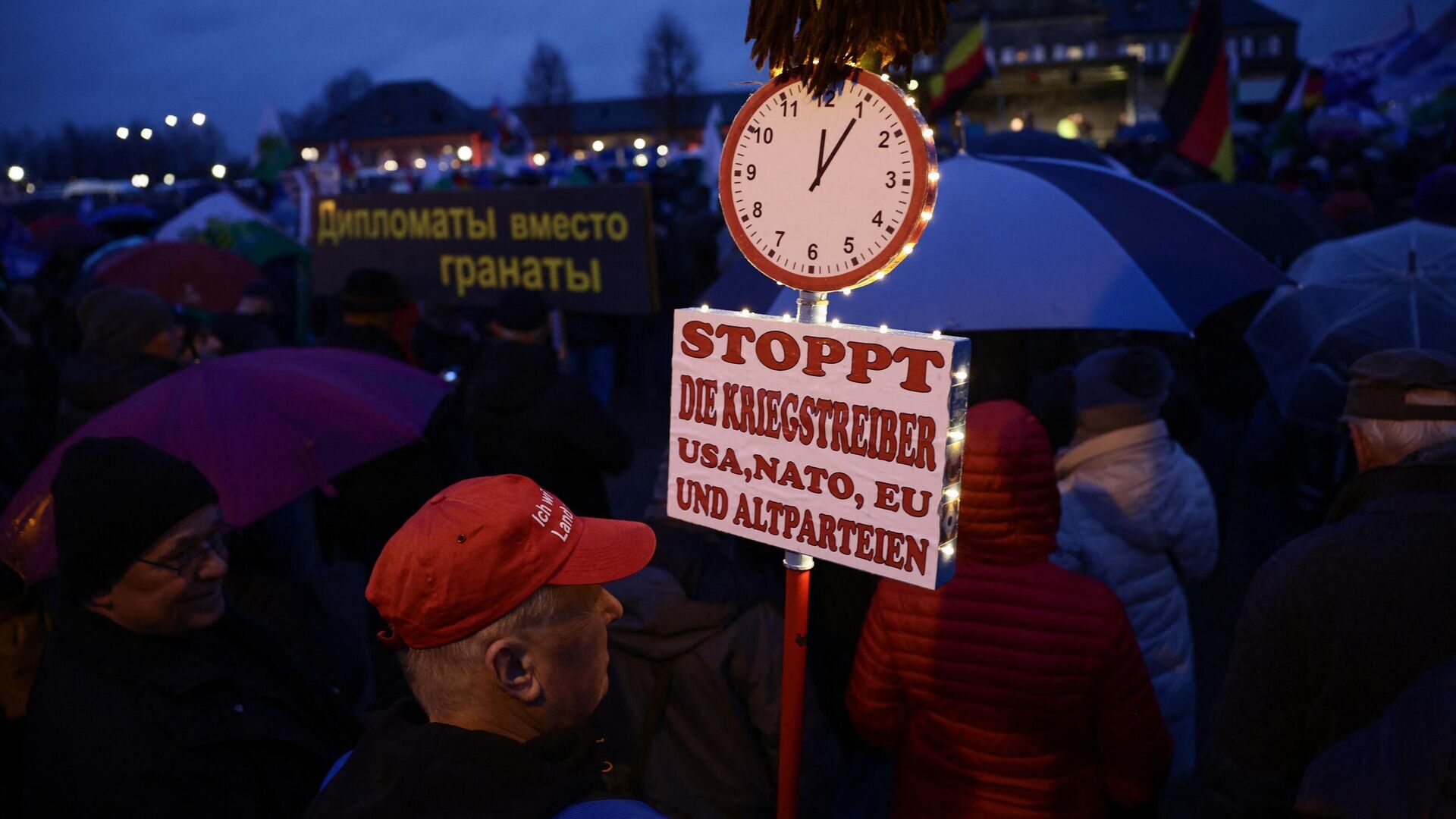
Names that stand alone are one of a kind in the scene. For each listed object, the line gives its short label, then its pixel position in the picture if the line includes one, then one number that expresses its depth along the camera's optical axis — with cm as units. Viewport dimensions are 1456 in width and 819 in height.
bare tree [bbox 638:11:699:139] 7600
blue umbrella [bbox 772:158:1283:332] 333
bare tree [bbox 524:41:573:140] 7806
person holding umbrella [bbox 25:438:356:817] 201
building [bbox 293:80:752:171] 7850
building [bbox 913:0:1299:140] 6075
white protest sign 170
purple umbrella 301
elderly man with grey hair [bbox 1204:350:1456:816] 211
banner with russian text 462
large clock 174
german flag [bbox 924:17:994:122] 1024
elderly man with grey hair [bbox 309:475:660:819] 136
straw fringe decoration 177
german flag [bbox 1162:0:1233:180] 677
